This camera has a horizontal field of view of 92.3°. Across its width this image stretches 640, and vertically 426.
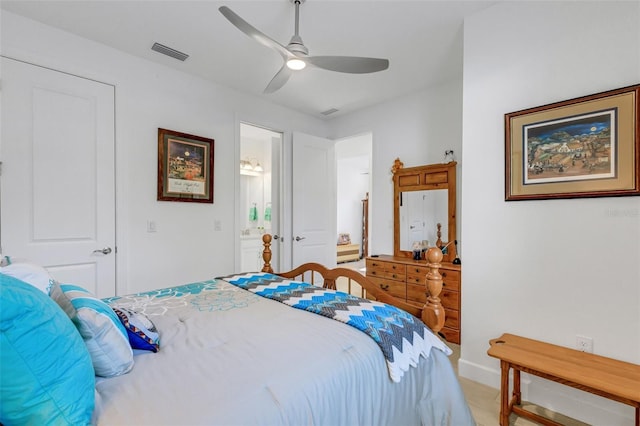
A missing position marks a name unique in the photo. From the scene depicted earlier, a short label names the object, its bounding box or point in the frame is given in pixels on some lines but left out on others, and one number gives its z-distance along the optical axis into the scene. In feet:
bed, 2.59
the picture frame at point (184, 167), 9.66
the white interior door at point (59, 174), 7.23
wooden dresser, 9.20
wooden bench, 4.77
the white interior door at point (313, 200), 13.08
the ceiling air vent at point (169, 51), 8.58
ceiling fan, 6.00
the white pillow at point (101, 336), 3.01
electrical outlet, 5.84
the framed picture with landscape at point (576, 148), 5.44
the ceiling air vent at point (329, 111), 13.69
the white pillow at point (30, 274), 3.41
